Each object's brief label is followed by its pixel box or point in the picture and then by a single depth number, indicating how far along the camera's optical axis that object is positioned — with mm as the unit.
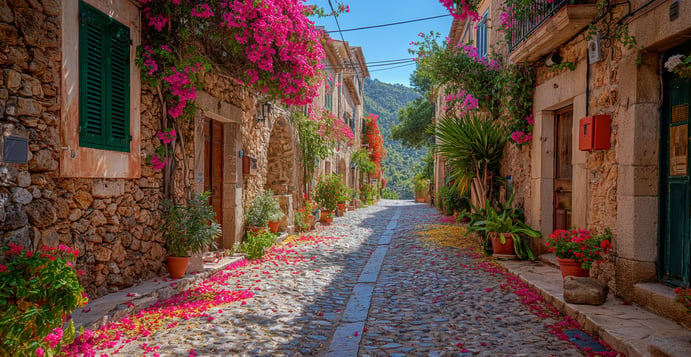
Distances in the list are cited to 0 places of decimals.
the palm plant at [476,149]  7672
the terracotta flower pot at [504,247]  6383
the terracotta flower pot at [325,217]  12016
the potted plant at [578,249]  4121
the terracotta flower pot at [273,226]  8234
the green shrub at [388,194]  37028
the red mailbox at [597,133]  4316
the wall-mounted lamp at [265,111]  8148
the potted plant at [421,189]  28000
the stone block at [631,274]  3799
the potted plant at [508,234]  6246
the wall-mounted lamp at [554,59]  5586
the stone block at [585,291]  3746
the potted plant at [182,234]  4844
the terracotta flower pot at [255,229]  7453
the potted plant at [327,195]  12094
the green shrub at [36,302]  2304
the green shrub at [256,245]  6504
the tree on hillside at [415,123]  22594
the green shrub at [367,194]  22620
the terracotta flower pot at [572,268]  4285
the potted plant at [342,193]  12387
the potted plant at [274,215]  7941
